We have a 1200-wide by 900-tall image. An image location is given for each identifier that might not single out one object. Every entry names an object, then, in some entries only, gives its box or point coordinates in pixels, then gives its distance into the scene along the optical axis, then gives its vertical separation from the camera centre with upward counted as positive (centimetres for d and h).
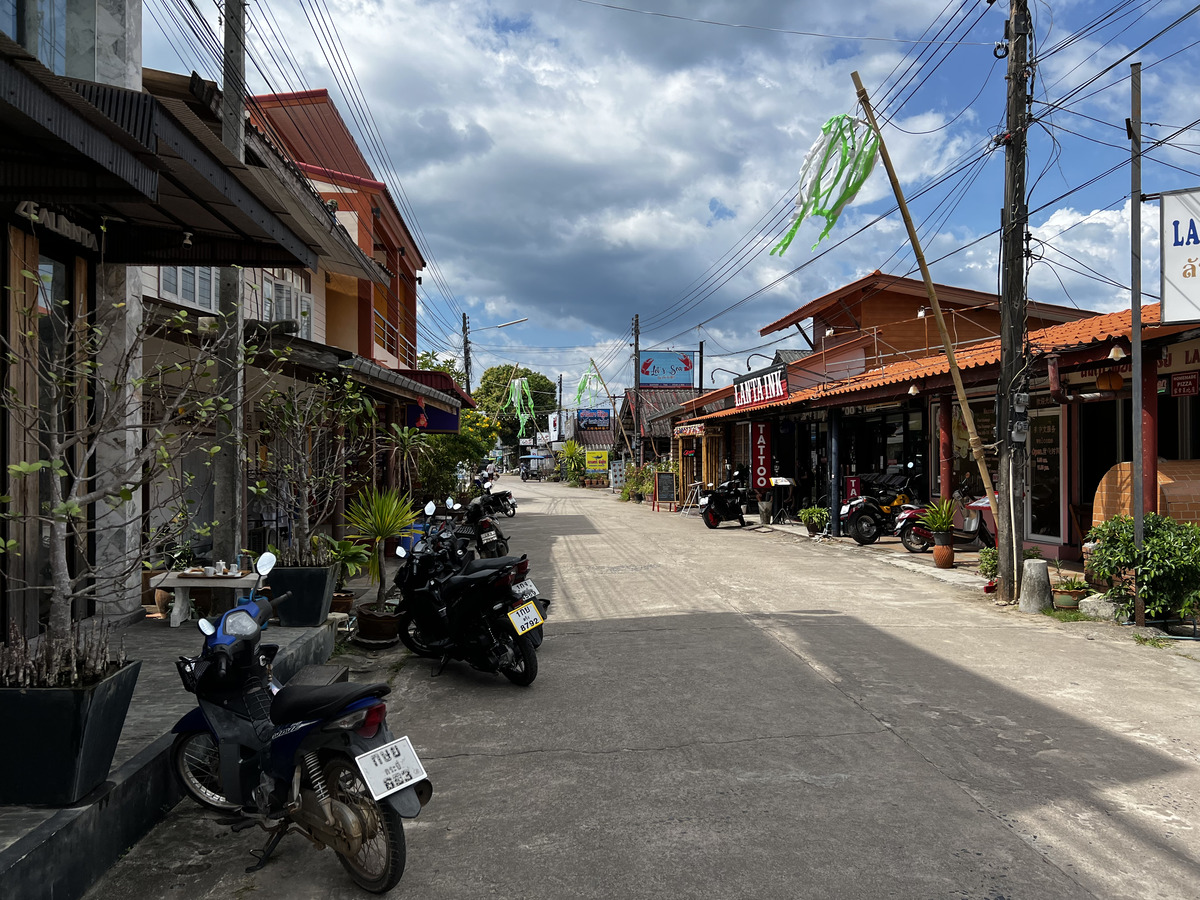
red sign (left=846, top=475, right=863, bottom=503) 1701 -45
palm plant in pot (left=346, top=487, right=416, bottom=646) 791 -59
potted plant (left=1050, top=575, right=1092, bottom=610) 847 -137
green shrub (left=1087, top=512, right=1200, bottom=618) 728 -91
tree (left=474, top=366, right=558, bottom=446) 6456 +645
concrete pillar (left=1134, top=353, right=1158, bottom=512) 818 +36
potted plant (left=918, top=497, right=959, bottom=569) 1159 -92
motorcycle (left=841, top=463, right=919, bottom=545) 1470 -81
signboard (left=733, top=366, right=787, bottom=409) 1752 +180
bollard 845 -127
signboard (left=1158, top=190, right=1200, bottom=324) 731 +194
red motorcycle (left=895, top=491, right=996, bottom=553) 1264 -106
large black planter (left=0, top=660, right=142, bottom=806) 300 -105
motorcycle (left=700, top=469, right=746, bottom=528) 1866 -89
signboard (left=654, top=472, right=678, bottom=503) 2664 -71
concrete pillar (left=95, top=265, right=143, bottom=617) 631 +17
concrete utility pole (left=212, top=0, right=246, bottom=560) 639 +94
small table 648 -96
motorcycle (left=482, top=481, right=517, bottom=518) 1341 -63
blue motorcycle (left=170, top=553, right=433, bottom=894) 308 -120
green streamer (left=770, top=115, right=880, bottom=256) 903 +341
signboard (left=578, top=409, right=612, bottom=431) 5656 +328
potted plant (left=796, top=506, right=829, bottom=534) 1638 -107
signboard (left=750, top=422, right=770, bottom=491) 2067 +31
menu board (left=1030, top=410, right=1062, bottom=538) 1211 -13
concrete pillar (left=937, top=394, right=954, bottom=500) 1273 +36
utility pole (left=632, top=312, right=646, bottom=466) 3525 +375
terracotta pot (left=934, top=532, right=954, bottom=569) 1157 -121
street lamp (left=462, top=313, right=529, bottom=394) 3122 +460
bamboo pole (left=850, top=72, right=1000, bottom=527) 895 +195
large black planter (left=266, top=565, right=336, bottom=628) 667 -104
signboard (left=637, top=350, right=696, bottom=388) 4119 +506
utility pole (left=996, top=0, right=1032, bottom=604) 890 +146
